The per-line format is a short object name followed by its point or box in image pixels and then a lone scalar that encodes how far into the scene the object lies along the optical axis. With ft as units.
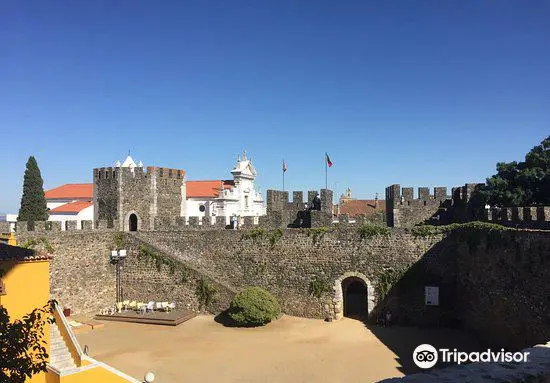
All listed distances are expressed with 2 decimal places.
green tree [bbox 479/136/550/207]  67.82
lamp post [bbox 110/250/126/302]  73.67
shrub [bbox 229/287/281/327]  61.31
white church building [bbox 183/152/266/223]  127.75
